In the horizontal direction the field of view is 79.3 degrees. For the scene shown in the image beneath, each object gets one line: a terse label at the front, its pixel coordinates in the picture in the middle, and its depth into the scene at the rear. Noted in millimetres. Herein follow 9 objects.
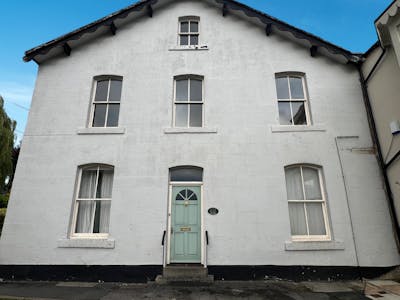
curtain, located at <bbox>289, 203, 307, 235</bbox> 7191
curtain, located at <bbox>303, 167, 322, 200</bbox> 7488
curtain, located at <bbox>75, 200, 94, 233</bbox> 7328
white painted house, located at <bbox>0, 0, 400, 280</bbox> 6848
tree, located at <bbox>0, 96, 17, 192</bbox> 16719
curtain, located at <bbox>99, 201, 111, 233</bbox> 7320
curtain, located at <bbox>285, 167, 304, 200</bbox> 7500
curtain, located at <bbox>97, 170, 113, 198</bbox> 7594
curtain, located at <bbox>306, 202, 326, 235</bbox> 7191
